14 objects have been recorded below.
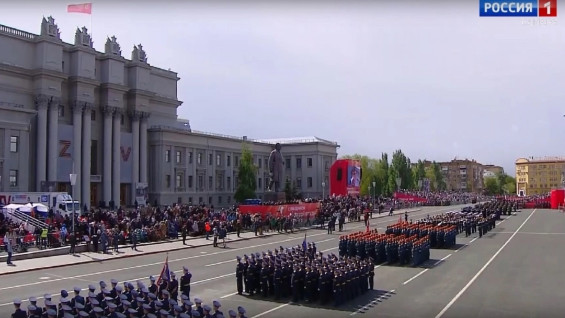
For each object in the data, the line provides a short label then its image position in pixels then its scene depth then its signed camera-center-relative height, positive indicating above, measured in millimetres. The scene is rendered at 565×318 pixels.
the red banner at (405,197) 90938 -1741
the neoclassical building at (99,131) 53812 +6681
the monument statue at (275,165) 55062 +2328
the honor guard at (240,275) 19297 -3042
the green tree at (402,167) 128212 +4592
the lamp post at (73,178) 32719 +774
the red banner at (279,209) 45969 -1811
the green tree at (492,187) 183500 -502
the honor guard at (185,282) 17281 -2922
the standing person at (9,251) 26369 -2853
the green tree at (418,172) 144275 +3954
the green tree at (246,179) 74750 +1323
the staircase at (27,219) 32031 -1719
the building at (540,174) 170000 +3434
